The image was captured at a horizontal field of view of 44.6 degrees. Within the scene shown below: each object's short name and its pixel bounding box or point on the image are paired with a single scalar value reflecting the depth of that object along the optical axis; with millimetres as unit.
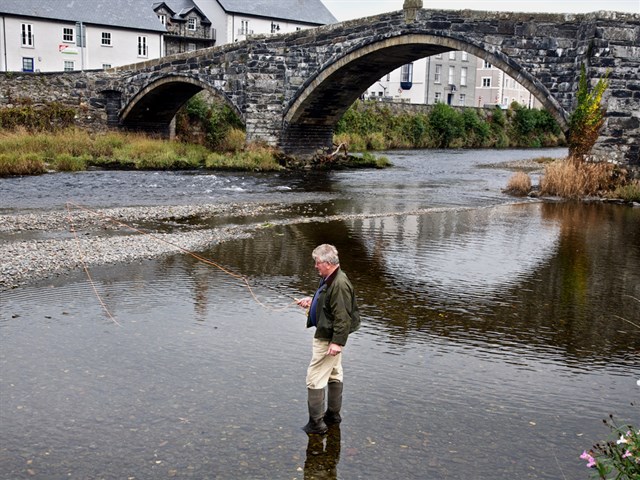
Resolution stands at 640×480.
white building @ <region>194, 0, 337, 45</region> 59250
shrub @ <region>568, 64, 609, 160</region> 21250
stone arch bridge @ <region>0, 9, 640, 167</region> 21266
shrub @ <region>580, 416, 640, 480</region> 4020
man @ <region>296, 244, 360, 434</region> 5648
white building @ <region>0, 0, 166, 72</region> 49031
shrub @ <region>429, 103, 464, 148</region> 50438
